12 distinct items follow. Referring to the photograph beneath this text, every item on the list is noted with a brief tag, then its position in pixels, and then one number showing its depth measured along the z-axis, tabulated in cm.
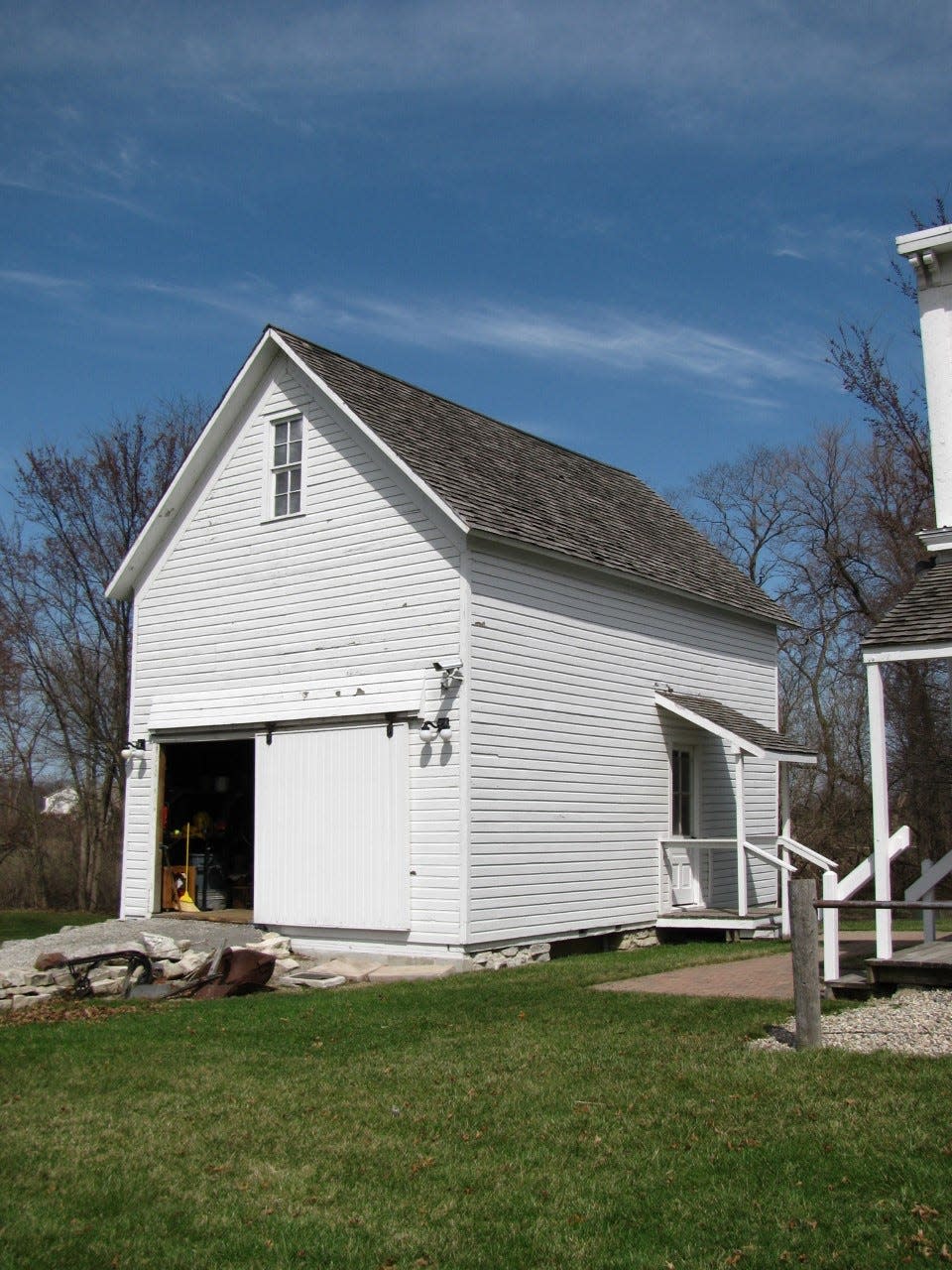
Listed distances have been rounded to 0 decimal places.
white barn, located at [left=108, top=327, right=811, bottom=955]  1511
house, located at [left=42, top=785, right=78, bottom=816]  3803
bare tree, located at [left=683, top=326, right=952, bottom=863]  2970
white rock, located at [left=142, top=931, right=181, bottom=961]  1509
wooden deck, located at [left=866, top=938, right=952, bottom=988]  1050
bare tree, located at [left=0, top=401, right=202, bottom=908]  3450
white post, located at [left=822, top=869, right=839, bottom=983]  1092
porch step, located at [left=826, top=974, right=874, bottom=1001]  1084
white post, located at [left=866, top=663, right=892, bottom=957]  1089
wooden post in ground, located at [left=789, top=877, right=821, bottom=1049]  879
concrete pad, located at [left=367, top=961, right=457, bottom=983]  1427
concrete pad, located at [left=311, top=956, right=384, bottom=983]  1476
